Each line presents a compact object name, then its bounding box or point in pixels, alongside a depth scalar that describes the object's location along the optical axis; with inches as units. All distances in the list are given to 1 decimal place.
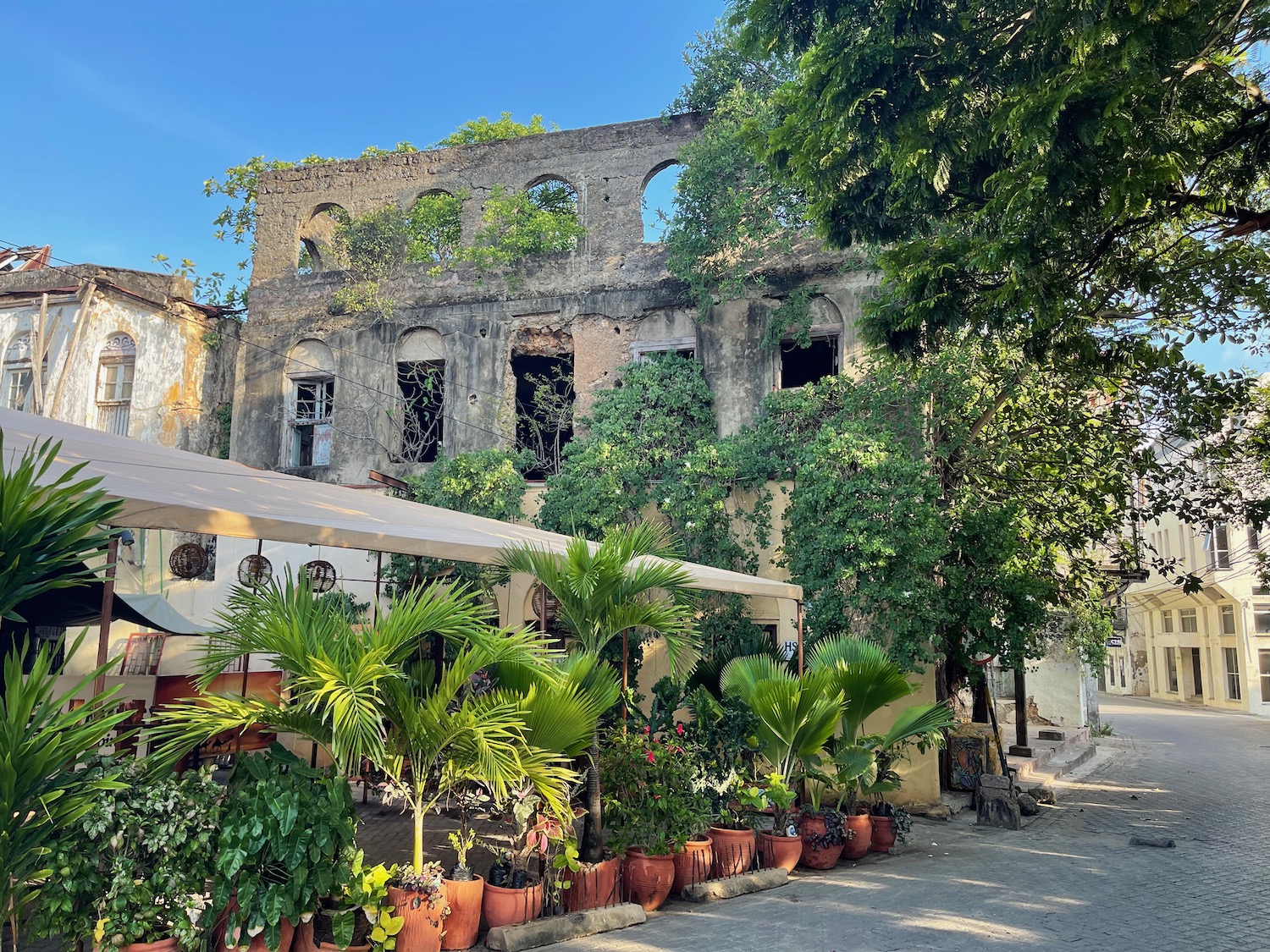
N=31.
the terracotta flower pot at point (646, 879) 250.1
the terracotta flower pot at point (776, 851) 296.8
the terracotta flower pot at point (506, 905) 214.2
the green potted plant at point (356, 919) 185.2
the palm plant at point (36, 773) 146.5
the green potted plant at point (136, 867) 159.3
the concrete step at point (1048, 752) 581.3
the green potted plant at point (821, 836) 309.7
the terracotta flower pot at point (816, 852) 309.6
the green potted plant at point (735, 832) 279.3
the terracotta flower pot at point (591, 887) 233.0
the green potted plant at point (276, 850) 174.4
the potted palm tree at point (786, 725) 297.9
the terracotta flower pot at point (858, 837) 325.4
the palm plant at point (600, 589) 248.2
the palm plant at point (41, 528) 150.6
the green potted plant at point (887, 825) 340.8
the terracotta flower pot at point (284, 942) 179.3
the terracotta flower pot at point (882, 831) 340.8
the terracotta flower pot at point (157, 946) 163.2
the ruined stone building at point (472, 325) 565.0
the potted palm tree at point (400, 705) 184.9
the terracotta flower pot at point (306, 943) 185.0
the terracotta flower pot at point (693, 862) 265.4
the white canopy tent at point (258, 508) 196.9
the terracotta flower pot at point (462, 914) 204.5
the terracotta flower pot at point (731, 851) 278.5
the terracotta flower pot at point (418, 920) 193.9
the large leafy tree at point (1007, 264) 212.2
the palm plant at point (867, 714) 322.3
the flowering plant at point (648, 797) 253.0
